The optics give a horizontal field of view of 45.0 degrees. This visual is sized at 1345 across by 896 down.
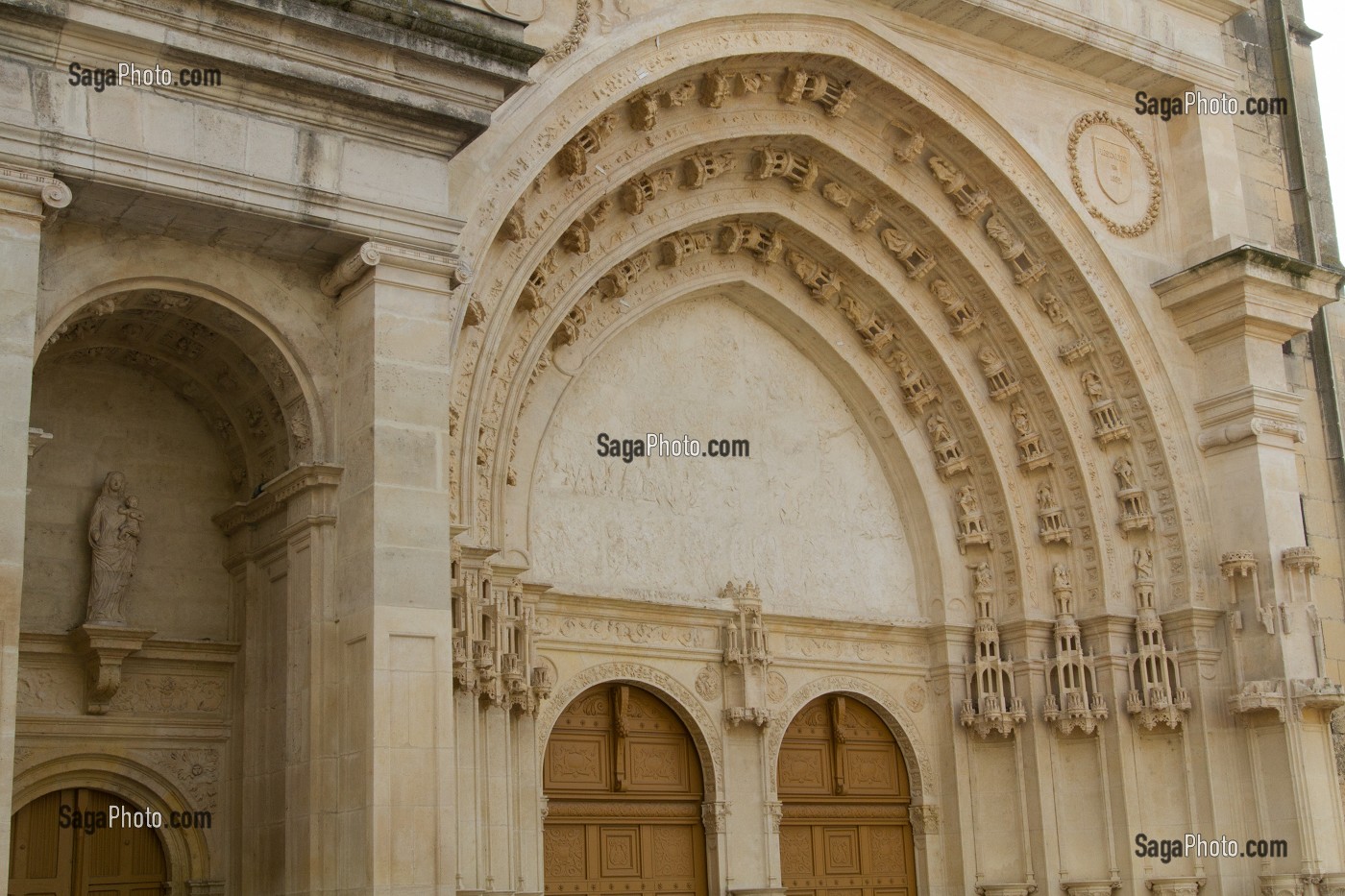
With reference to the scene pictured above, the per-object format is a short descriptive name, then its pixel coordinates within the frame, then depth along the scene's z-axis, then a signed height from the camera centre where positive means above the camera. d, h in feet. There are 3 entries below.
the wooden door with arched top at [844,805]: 39.50 +1.90
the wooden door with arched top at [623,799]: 35.94 +2.08
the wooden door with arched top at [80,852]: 27.94 +1.09
